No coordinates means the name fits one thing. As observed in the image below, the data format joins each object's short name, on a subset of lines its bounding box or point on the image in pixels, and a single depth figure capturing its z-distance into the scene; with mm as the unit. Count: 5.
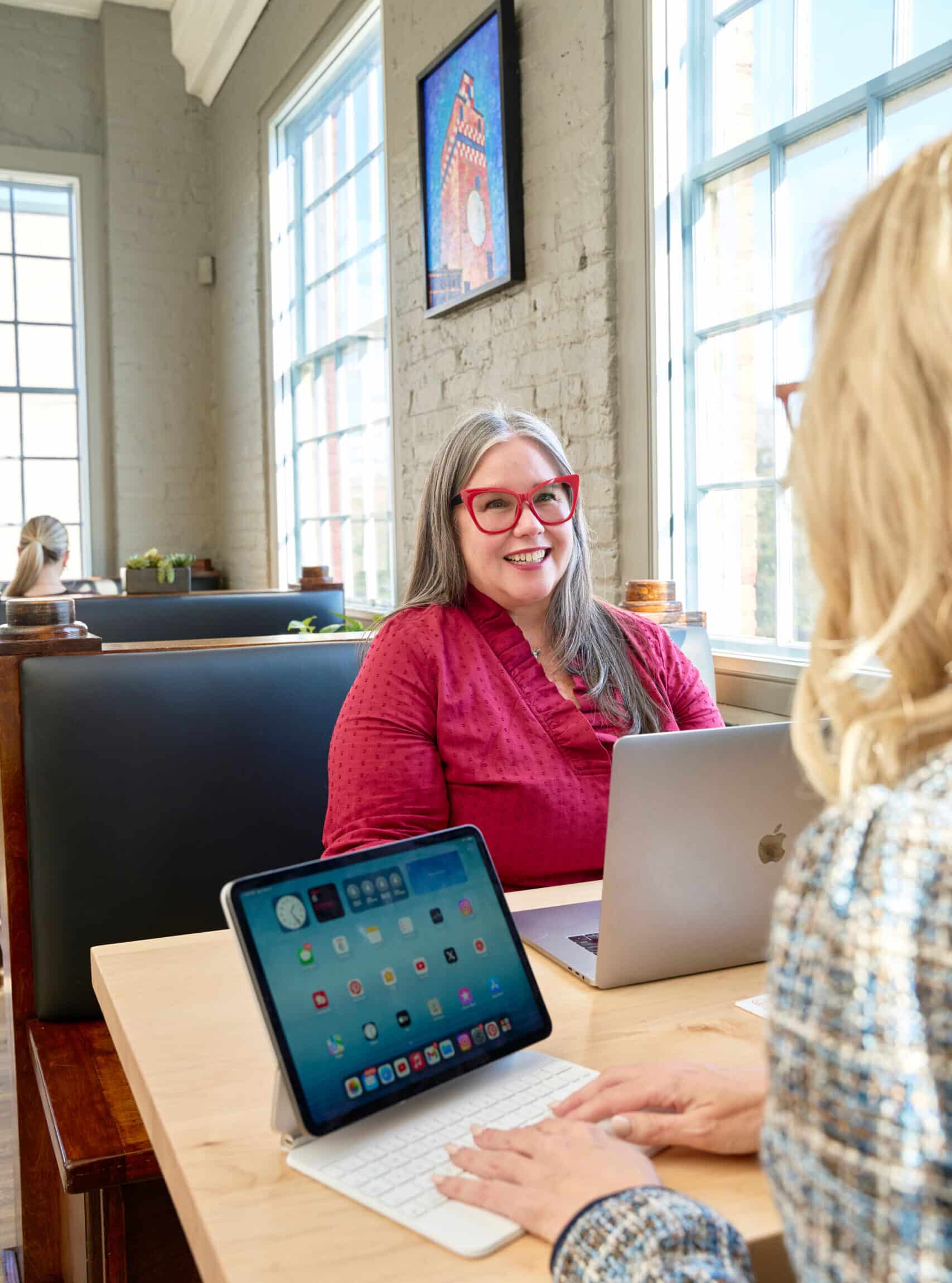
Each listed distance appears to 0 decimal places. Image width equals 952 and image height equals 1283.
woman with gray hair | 1589
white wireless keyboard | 697
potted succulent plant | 4578
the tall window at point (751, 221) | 2227
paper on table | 1024
